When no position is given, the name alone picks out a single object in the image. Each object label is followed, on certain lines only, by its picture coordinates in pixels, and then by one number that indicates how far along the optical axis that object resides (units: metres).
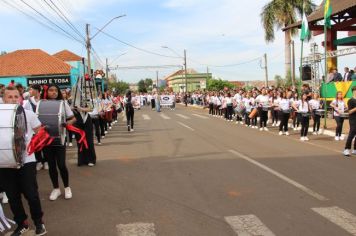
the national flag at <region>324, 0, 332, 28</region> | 19.02
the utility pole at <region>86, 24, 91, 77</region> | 34.85
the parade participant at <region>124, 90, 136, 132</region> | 19.09
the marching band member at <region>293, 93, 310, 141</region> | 15.16
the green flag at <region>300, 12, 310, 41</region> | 20.69
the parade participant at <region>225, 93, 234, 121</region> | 26.25
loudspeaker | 26.58
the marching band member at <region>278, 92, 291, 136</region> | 17.38
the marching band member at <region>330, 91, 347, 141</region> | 14.43
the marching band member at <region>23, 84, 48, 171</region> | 9.58
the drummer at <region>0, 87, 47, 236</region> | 5.29
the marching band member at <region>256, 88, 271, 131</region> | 19.81
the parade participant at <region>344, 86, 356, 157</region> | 11.21
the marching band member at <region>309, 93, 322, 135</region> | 16.86
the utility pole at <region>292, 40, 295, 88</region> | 40.12
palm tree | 40.38
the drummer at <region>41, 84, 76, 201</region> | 7.04
